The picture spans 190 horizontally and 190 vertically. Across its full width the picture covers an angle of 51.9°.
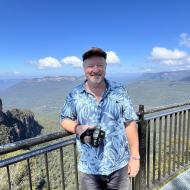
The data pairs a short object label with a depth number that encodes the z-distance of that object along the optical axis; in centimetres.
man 149
